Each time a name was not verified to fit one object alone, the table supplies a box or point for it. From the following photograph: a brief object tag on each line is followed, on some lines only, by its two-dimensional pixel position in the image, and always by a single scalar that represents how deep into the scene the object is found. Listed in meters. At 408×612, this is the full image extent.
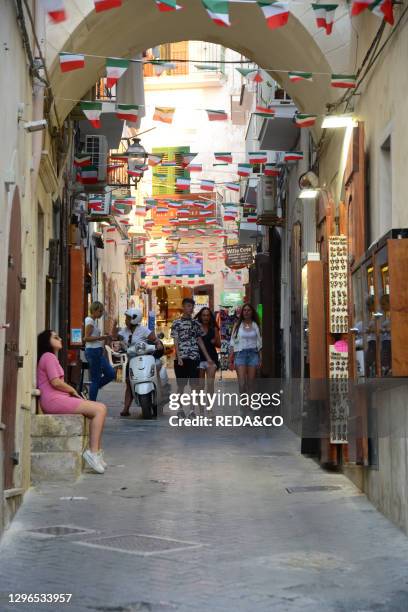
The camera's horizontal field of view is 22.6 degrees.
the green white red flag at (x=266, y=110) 16.30
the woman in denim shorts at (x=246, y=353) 16.03
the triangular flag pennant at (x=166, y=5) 8.91
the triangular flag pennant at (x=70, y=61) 10.68
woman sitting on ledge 9.85
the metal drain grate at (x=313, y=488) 9.16
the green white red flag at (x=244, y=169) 19.05
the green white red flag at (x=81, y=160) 17.72
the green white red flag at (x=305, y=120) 12.18
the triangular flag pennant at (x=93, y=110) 11.71
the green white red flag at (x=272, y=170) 19.88
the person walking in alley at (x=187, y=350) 15.84
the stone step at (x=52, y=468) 9.54
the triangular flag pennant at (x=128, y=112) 12.73
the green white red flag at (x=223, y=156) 17.31
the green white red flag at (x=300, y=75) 10.71
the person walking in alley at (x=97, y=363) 15.90
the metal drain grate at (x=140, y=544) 6.63
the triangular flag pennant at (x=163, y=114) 17.23
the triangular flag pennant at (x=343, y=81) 9.96
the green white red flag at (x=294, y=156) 15.94
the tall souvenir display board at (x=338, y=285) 10.19
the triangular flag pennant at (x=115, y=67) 10.60
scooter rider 15.86
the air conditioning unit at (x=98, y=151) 19.12
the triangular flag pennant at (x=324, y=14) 9.49
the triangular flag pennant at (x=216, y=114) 15.17
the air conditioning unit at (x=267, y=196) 19.86
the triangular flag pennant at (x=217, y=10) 8.55
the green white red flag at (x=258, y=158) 18.55
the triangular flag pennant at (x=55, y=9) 8.75
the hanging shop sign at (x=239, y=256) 32.19
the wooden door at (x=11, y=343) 7.34
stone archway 11.13
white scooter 15.09
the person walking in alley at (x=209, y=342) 16.11
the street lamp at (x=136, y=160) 20.36
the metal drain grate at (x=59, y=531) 7.17
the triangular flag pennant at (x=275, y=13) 9.38
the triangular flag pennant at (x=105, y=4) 9.03
